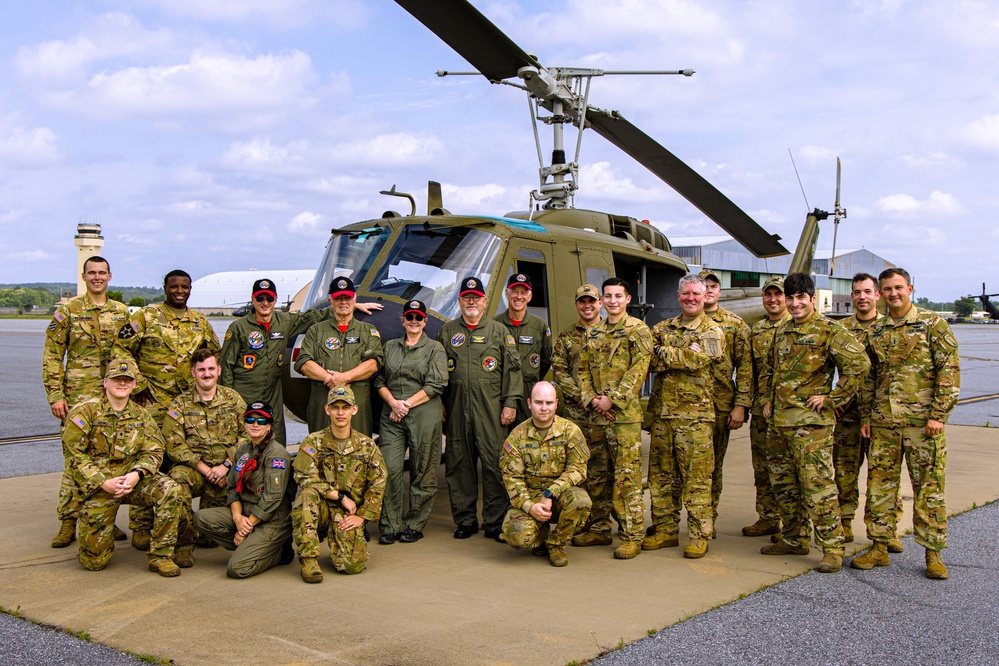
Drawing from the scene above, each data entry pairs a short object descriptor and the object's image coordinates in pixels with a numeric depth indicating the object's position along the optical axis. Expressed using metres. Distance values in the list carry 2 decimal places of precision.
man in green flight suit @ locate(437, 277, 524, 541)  5.33
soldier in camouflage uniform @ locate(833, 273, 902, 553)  4.87
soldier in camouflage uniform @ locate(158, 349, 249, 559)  4.97
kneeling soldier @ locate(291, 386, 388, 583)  4.47
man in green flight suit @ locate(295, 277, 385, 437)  5.22
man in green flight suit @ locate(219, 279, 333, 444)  5.50
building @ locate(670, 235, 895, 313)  42.06
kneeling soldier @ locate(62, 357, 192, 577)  4.49
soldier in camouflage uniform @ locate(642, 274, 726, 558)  4.92
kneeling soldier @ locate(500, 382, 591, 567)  4.71
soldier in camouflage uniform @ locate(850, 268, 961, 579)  4.46
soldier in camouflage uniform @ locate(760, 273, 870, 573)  4.57
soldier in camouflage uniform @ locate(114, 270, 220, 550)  5.40
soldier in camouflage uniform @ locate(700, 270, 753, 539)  5.16
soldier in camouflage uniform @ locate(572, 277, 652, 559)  4.95
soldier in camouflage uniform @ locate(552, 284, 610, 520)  5.16
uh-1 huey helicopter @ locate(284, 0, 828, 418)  5.82
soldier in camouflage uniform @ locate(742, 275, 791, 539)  5.15
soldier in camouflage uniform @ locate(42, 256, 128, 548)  5.24
